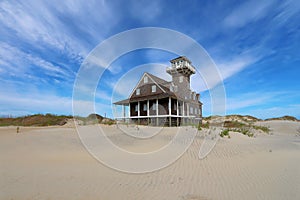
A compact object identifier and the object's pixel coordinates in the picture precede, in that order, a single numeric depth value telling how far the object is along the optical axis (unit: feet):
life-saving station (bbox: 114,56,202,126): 53.38
